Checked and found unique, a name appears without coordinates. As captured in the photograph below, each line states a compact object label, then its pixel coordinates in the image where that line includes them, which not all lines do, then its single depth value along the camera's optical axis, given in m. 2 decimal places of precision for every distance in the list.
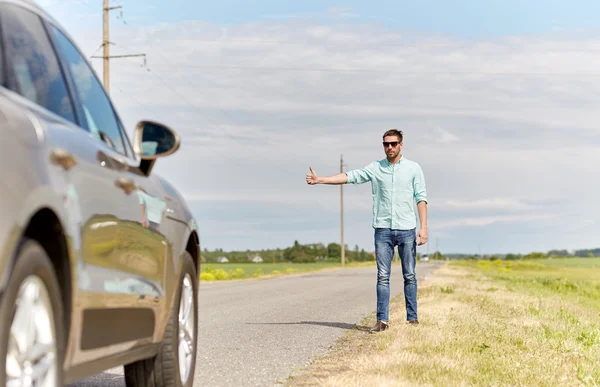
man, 10.79
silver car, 3.00
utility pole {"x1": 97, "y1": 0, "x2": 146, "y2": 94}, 31.73
